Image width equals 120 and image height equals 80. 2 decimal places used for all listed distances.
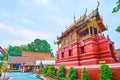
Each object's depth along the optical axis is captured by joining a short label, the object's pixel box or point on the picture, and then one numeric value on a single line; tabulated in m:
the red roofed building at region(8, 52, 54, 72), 34.78
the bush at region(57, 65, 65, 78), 14.78
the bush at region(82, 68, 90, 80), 10.38
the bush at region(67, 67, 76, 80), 12.17
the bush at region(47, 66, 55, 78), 17.32
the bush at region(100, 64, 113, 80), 8.42
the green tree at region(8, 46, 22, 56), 52.38
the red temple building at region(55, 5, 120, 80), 11.87
